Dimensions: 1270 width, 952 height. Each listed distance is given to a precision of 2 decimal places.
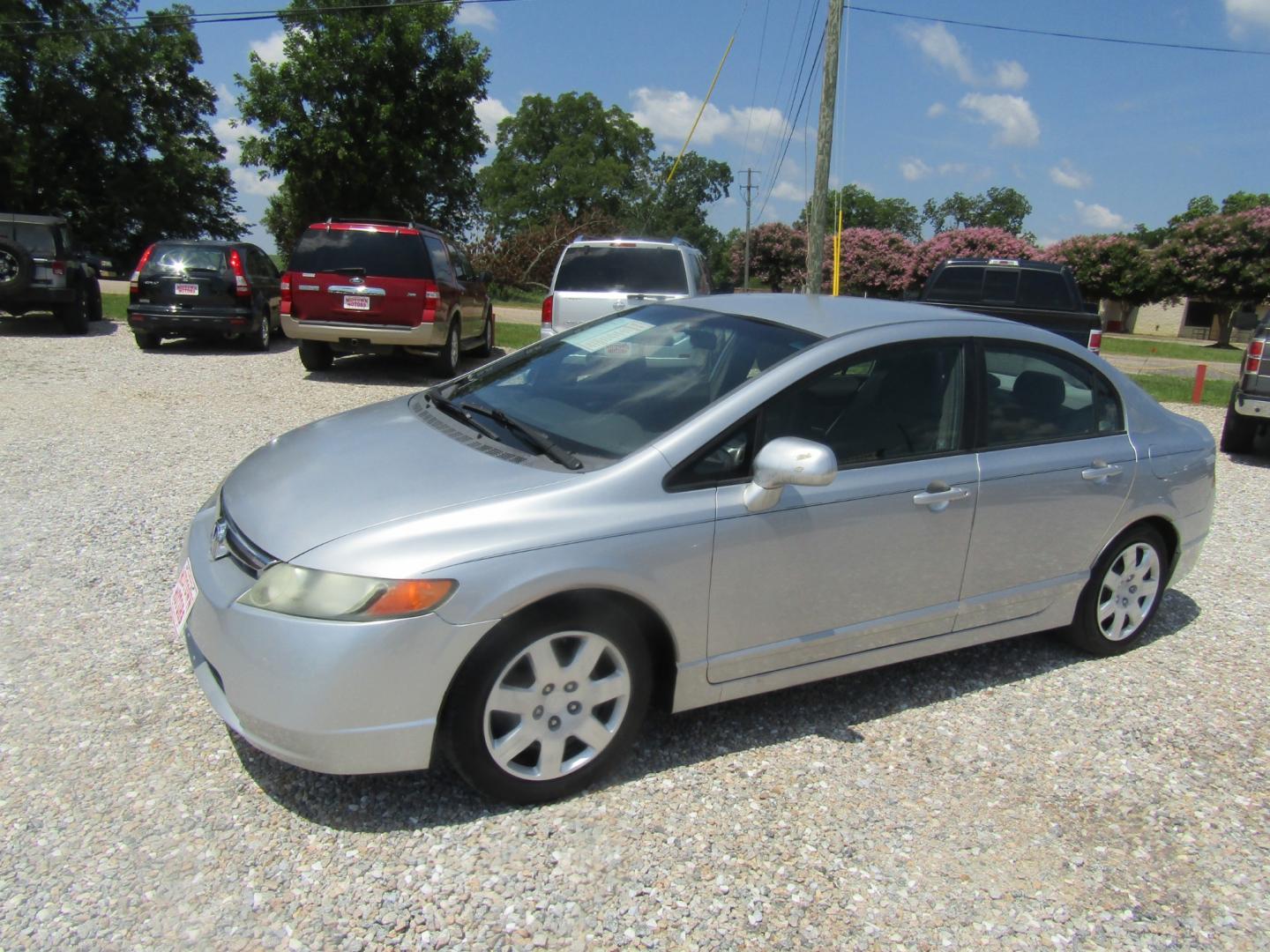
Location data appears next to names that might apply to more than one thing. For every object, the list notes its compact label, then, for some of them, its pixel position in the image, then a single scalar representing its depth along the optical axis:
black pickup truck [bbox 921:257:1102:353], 12.30
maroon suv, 11.13
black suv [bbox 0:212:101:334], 13.20
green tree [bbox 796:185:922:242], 96.62
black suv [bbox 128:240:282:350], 12.78
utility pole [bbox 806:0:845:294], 14.92
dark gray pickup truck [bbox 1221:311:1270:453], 9.01
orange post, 13.89
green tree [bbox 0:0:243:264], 31.33
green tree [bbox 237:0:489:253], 27.03
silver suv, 10.35
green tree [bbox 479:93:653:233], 69.50
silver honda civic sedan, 2.66
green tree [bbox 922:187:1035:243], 97.56
